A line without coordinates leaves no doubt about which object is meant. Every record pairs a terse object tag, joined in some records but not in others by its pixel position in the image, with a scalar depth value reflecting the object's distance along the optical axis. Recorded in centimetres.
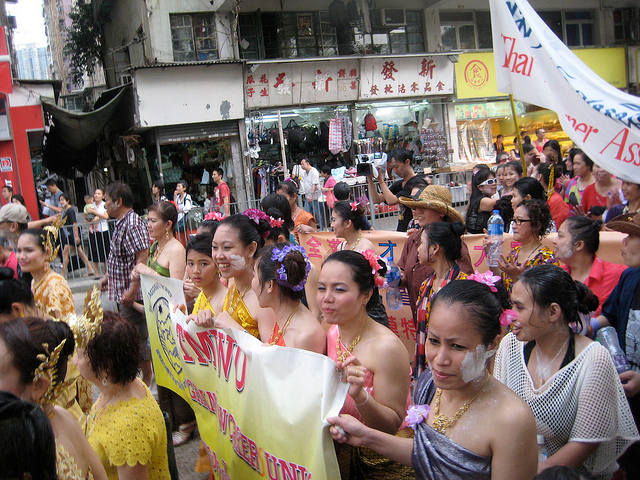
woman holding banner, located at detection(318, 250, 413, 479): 248
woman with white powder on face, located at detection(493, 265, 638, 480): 245
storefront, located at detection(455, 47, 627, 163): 1934
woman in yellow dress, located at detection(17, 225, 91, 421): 434
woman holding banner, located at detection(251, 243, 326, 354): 329
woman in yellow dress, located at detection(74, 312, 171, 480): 264
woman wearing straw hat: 475
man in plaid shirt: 569
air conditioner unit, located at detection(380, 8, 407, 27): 1795
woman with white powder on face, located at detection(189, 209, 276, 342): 378
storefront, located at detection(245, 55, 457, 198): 1658
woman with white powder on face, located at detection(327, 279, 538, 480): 201
